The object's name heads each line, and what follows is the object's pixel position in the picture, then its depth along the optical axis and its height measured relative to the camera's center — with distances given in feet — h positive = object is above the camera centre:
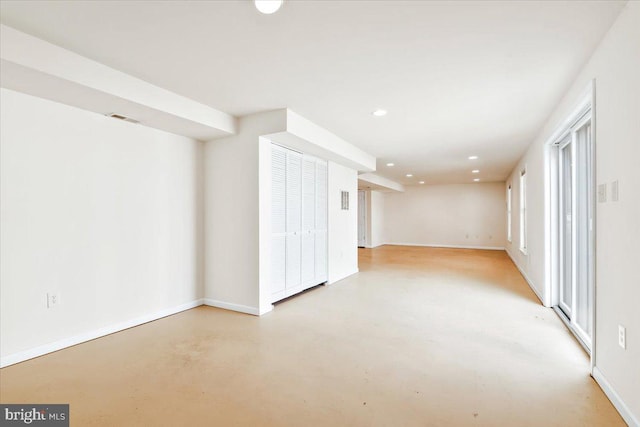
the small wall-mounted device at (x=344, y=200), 19.61 +0.83
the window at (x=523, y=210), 20.08 +0.12
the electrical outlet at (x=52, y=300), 8.93 -2.50
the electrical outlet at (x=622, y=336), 5.99 -2.51
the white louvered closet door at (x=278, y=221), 13.47 -0.34
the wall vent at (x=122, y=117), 10.22 +3.33
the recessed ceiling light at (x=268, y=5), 5.73 +3.96
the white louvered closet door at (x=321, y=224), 16.84 -0.60
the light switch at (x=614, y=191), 6.31 +0.42
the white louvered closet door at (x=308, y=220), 15.65 -0.38
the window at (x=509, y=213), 30.32 -0.18
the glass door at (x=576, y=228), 9.71 -0.61
